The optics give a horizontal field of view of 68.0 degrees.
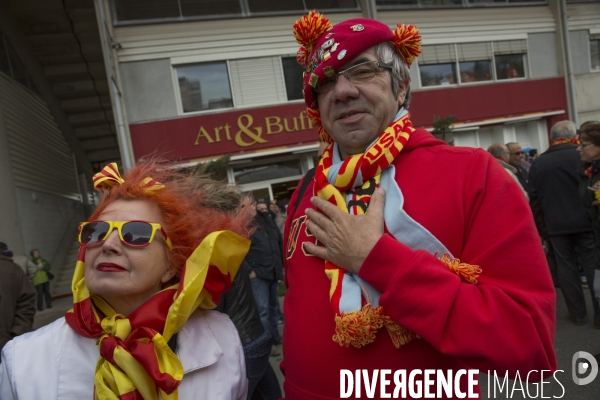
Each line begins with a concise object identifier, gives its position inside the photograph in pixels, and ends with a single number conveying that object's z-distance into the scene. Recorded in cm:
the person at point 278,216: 720
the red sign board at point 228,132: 1141
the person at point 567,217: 439
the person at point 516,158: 632
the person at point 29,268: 801
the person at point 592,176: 366
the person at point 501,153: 555
